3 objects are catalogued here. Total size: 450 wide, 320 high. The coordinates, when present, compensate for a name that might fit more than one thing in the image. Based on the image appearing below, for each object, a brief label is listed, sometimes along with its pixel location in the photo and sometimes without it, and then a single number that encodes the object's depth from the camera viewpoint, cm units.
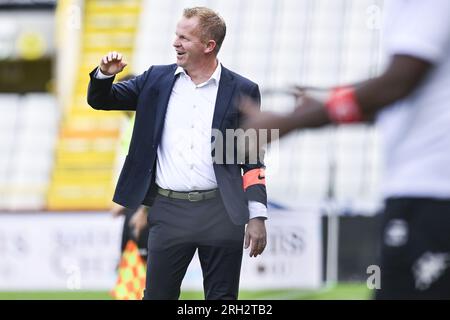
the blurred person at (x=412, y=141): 620
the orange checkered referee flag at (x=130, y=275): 1614
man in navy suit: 1059
